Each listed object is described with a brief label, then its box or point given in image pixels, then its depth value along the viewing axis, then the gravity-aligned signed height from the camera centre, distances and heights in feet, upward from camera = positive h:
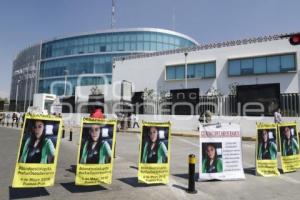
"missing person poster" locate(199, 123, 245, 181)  20.01 -3.08
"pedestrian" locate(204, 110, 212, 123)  52.50 +0.55
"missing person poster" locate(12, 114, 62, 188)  15.48 -2.58
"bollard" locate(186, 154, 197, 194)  17.05 -4.56
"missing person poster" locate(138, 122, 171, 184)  18.48 -3.04
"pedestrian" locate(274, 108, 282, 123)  45.30 +0.75
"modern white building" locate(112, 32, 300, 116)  60.24 +15.07
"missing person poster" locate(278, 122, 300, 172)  23.54 -2.75
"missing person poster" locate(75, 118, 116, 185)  16.85 -2.76
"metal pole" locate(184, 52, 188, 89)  77.27 +19.01
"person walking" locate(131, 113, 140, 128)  74.68 -0.40
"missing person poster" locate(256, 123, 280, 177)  22.17 -3.12
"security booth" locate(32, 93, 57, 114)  100.71 +6.76
